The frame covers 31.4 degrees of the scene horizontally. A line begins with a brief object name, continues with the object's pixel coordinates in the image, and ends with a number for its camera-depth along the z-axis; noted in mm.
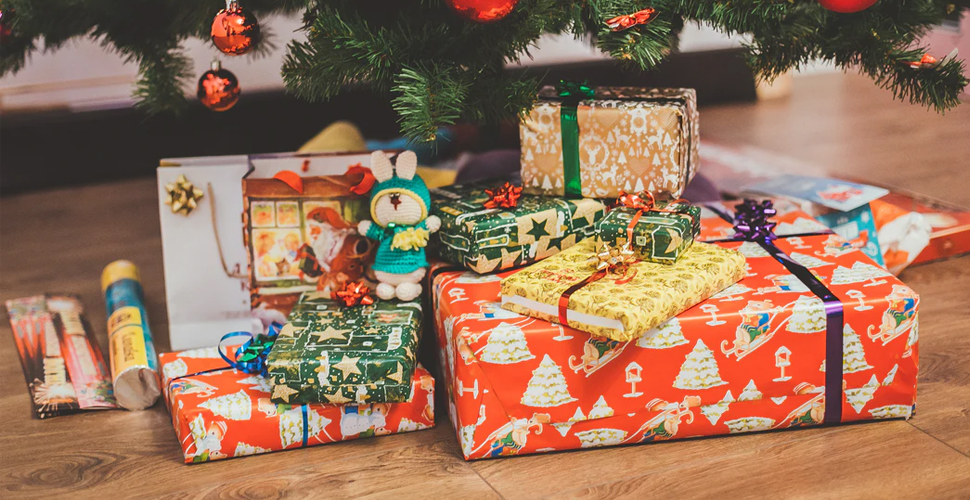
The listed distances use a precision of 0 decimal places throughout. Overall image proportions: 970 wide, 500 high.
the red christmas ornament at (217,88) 2391
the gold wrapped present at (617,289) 2041
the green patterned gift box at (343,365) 2080
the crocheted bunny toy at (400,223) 2238
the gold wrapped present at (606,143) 2239
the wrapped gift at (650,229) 2147
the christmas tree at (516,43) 2120
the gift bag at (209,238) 2341
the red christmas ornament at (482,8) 2038
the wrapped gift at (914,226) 2492
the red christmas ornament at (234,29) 2130
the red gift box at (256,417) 2093
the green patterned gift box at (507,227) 2210
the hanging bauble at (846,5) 2089
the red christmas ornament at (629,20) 2106
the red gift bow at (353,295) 2232
